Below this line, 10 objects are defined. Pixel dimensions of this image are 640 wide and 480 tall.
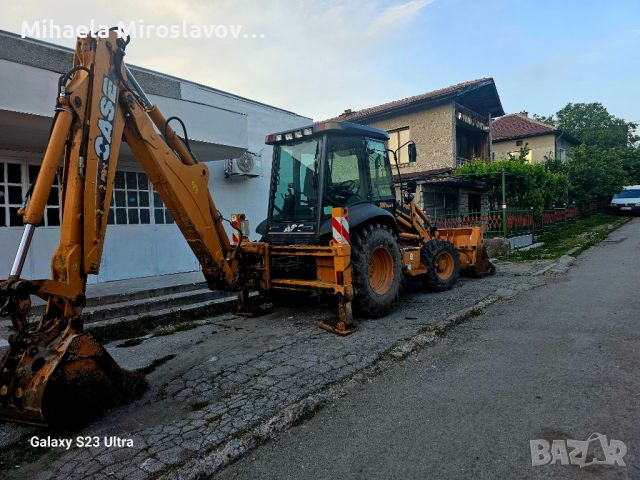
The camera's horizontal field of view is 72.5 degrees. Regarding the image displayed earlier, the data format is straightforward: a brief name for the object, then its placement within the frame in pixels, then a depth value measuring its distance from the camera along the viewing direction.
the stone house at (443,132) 18.75
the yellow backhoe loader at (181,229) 3.02
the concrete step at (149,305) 6.17
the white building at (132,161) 6.07
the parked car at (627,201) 24.00
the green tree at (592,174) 21.30
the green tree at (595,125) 39.50
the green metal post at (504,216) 12.95
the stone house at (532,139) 28.02
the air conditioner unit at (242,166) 10.61
